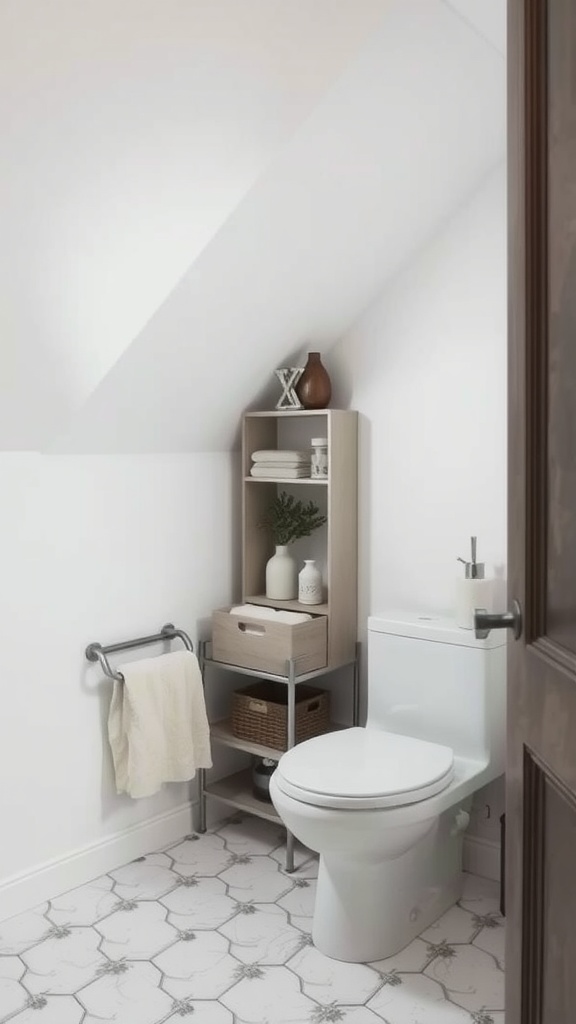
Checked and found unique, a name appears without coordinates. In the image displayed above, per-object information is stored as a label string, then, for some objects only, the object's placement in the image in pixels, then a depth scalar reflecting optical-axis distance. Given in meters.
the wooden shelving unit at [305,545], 2.88
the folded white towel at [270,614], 2.84
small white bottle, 2.97
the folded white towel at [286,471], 2.94
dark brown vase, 2.93
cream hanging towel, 2.67
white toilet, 2.19
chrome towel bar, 2.63
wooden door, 1.03
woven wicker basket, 2.85
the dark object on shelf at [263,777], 2.95
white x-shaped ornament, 2.94
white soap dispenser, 2.56
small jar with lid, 2.91
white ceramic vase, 3.04
